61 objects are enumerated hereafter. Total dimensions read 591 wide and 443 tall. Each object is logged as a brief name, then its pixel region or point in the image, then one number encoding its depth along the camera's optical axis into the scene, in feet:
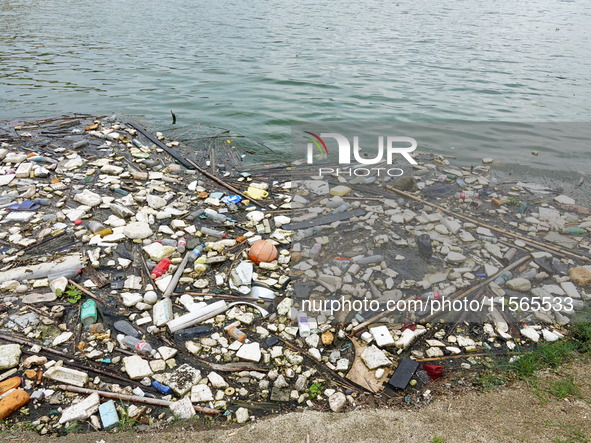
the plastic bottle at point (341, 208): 16.85
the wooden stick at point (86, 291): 11.92
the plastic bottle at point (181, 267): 12.46
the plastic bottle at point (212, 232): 15.23
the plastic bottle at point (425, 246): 14.06
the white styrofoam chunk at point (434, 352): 10.61
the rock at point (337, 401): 9.24
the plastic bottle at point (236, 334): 10.98
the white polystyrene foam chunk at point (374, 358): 10.23
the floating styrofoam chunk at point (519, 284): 12.66
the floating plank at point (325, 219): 15.94
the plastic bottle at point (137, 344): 10.41
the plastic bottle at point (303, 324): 11.21
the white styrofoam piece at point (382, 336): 10.83
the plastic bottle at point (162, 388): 9.52
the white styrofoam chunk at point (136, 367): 9.79
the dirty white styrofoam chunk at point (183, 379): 9.55
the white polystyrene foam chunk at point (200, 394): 9.37
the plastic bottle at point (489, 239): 14.62
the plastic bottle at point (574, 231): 15.40
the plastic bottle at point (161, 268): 13.08
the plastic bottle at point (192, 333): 11.03
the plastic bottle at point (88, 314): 11.14
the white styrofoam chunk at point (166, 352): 10.35
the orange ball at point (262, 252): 13.84
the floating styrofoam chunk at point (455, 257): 13.74
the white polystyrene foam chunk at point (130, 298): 11.84
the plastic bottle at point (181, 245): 14.18
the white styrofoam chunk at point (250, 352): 10.40
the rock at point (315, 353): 10.57
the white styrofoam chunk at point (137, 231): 14.62
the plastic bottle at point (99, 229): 14.58
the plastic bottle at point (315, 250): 14.32
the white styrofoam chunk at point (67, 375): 9.50
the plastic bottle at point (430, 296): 12.32
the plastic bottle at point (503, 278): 12.85
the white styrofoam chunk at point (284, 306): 11.94
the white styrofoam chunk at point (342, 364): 10.24
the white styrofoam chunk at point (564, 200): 17.86
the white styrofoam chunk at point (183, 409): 8.94
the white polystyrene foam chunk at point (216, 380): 9.70
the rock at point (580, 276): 12.88
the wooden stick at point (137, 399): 9.11
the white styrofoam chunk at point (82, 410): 8.71
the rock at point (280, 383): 9.79
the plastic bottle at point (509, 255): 13.74
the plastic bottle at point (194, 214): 16.16
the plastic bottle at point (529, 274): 13.08
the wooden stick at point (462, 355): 10.53
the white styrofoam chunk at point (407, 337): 10.80
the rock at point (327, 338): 10.97
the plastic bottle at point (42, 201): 16.31
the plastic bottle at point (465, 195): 17.79
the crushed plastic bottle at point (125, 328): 10.96
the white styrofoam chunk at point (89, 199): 16.26
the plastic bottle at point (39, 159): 19.71
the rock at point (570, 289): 12.43
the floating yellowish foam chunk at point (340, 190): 18.26
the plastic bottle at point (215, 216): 16.21
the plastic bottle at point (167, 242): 14.43
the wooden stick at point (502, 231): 14.20
